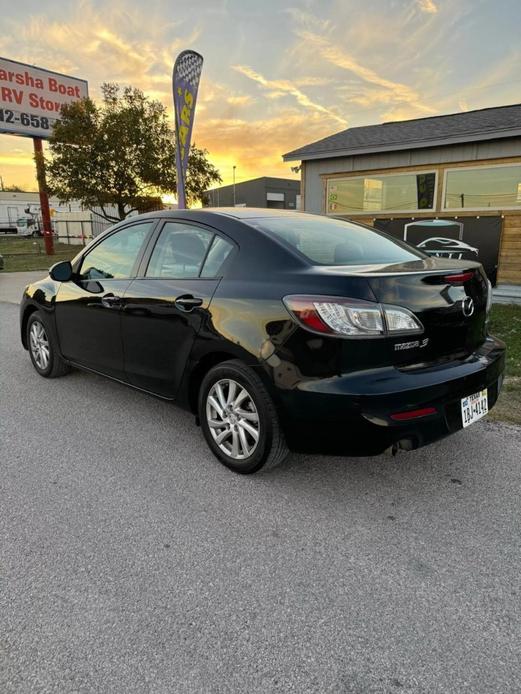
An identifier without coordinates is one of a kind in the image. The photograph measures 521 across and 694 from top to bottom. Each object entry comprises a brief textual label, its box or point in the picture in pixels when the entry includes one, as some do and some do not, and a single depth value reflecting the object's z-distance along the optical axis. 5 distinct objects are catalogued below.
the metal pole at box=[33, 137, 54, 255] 19.42
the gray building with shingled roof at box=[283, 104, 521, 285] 8.83
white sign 20.33
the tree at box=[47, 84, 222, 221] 17.19
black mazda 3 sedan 2.36
